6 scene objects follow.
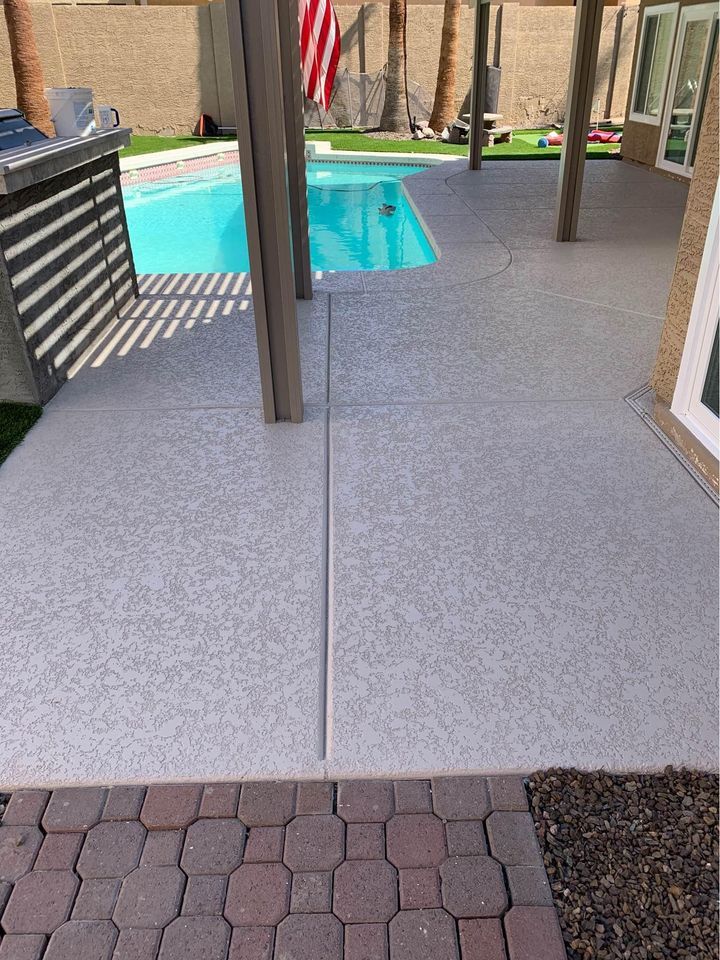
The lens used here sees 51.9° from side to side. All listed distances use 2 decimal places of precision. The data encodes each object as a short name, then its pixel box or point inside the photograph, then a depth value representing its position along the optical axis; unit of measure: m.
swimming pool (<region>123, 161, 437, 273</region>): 9.14
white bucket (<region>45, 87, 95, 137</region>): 5.15
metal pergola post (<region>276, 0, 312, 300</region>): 4.94
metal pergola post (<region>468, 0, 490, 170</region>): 9.96
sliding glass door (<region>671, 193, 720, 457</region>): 3.36
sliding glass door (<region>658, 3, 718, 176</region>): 10.04
